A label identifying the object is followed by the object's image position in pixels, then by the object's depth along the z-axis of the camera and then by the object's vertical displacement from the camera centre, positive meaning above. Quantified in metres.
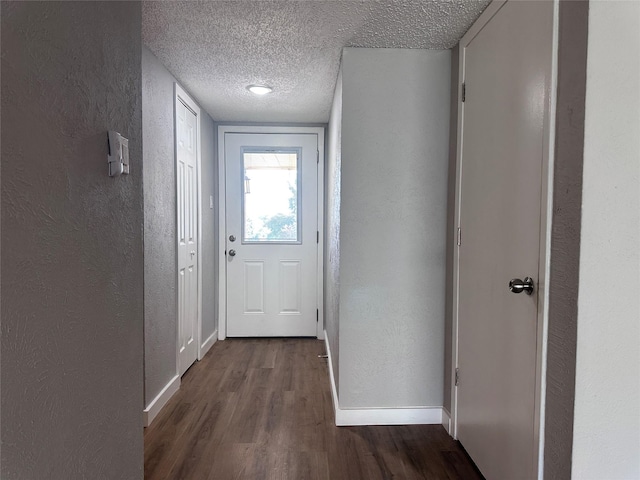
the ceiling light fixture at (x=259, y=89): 2.62 +0.90
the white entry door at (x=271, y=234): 3.62 -0.12
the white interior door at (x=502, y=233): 1.27 -0.04
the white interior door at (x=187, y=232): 2.64 -0.08
